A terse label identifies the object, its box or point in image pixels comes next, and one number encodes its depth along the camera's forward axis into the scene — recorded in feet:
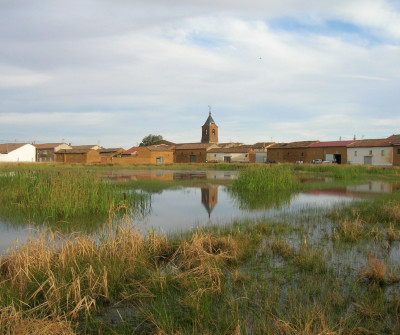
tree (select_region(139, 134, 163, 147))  306.96
